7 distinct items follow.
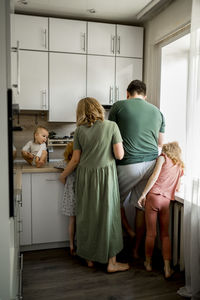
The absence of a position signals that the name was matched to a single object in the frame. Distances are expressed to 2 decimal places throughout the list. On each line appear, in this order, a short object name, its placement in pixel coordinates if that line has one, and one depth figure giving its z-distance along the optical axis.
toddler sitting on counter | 3.05
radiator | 2.49
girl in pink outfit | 2.40
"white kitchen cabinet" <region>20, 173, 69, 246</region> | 2.84
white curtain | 2.00
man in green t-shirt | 2.56
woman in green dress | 2.39
